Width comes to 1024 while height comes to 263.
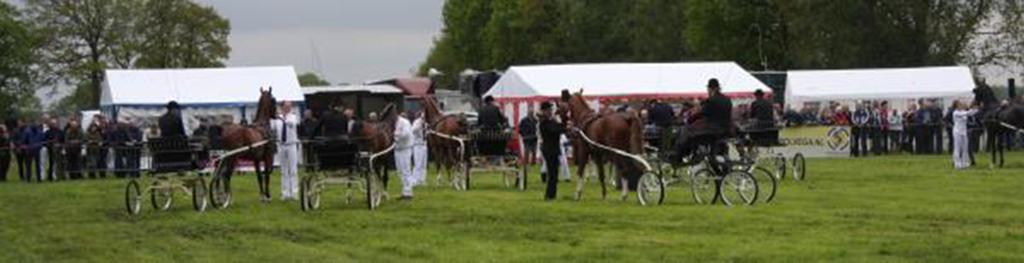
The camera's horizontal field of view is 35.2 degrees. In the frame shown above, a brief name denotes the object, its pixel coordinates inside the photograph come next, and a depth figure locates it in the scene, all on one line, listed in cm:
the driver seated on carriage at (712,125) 2206
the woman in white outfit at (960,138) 3475
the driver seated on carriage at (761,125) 2909
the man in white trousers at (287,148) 2584
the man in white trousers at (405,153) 2620
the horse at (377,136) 2544
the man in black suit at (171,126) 2492
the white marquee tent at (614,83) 4331
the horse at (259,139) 2486
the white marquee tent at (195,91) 4331
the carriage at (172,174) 2391
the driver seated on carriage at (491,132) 2939
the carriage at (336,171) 2353
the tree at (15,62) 7888
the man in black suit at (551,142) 2472
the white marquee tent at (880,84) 4941
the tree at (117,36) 8612
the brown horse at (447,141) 3086
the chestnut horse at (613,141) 2367
